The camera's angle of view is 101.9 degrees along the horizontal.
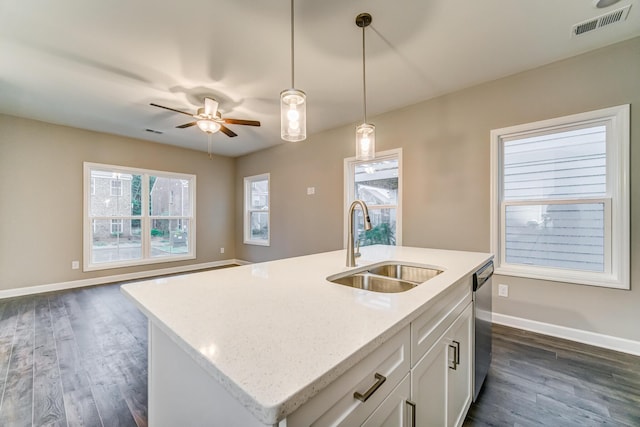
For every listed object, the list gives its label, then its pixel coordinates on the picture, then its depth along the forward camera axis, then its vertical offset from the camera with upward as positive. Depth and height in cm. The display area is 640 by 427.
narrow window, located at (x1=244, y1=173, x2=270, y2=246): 571 +6
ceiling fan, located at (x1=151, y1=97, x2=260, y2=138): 312 +114
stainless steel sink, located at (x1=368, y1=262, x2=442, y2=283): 171 -40
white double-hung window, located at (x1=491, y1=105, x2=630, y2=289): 224 +14
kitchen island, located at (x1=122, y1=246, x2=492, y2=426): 52 -33
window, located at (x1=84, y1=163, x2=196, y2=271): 443 -8
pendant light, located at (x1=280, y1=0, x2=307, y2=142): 168 +67
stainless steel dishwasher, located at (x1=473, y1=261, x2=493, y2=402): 156 -70
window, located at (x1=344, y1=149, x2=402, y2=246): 364 +31
